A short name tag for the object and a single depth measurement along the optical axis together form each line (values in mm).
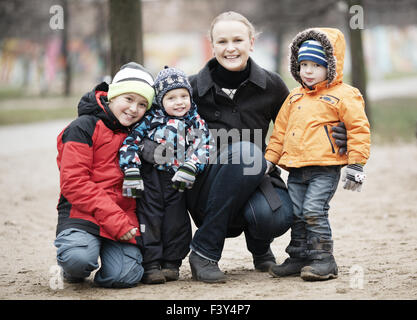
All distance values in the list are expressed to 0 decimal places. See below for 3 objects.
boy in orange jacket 7404
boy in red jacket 7285
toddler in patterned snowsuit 7609
